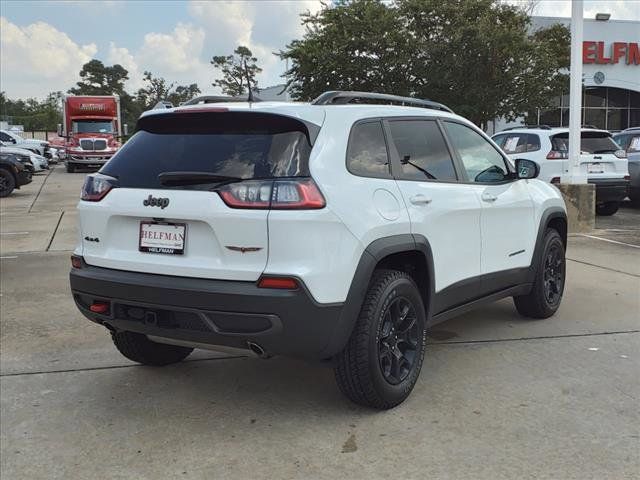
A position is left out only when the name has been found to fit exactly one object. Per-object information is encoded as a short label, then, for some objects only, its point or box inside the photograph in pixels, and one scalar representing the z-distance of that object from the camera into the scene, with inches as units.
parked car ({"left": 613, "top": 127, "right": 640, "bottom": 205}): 522.6
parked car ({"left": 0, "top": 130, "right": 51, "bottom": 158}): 1136.8
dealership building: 1320.1
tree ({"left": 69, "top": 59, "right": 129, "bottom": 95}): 3654.0
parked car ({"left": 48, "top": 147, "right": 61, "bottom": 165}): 1352.1
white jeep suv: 123.5
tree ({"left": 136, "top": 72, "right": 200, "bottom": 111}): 3388.3
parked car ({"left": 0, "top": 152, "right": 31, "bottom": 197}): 684.1
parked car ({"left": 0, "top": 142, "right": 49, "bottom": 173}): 759.7
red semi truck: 1096.2
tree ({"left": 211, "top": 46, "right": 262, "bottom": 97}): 2414.1
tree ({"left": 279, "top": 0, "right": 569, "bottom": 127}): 929.5
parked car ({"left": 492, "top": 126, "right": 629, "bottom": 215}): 459.2
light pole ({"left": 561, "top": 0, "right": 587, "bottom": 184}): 415.2
